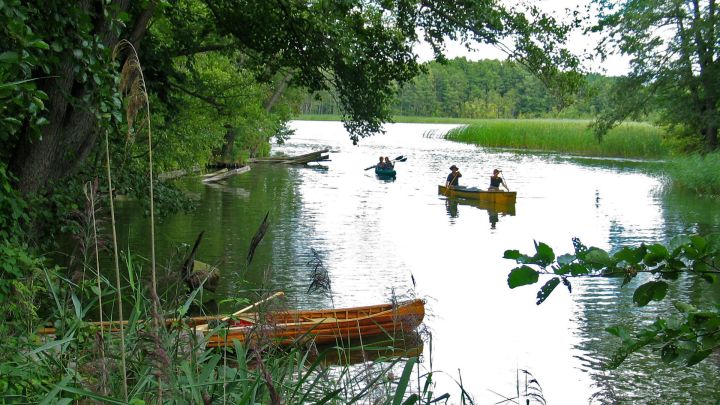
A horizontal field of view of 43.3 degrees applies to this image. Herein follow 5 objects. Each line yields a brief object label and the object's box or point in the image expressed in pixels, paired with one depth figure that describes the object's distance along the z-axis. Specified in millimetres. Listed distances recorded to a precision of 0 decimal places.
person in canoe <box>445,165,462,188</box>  27578
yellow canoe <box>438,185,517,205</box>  25344
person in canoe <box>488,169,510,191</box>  26375
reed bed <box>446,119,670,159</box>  43656
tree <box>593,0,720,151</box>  31594
